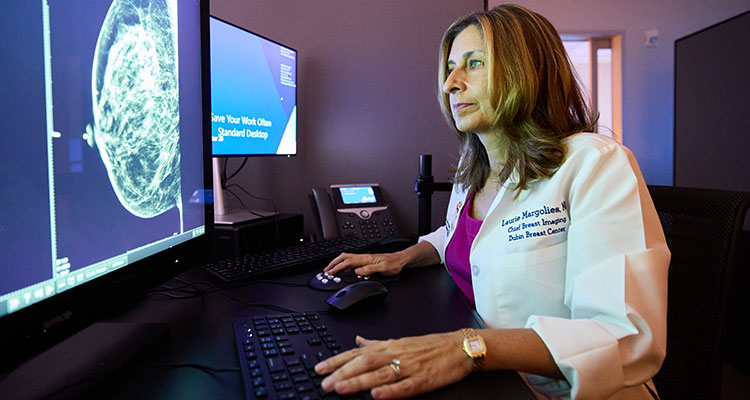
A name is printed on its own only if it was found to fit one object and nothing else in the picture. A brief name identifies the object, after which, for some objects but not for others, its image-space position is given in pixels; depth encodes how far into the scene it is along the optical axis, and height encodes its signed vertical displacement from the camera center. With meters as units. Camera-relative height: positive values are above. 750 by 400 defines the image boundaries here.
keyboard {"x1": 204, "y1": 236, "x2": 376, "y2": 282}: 0.96 -0.19
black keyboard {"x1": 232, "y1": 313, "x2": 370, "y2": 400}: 0.47 -0.22
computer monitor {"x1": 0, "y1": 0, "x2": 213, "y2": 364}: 0.42 +0.03
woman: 0.59 -0.13
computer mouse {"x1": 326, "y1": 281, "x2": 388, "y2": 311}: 0.75 -0.21
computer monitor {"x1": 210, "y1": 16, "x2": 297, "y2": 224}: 1.26 +0.25
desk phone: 1.52 -0.13
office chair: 0.79 -0.21
